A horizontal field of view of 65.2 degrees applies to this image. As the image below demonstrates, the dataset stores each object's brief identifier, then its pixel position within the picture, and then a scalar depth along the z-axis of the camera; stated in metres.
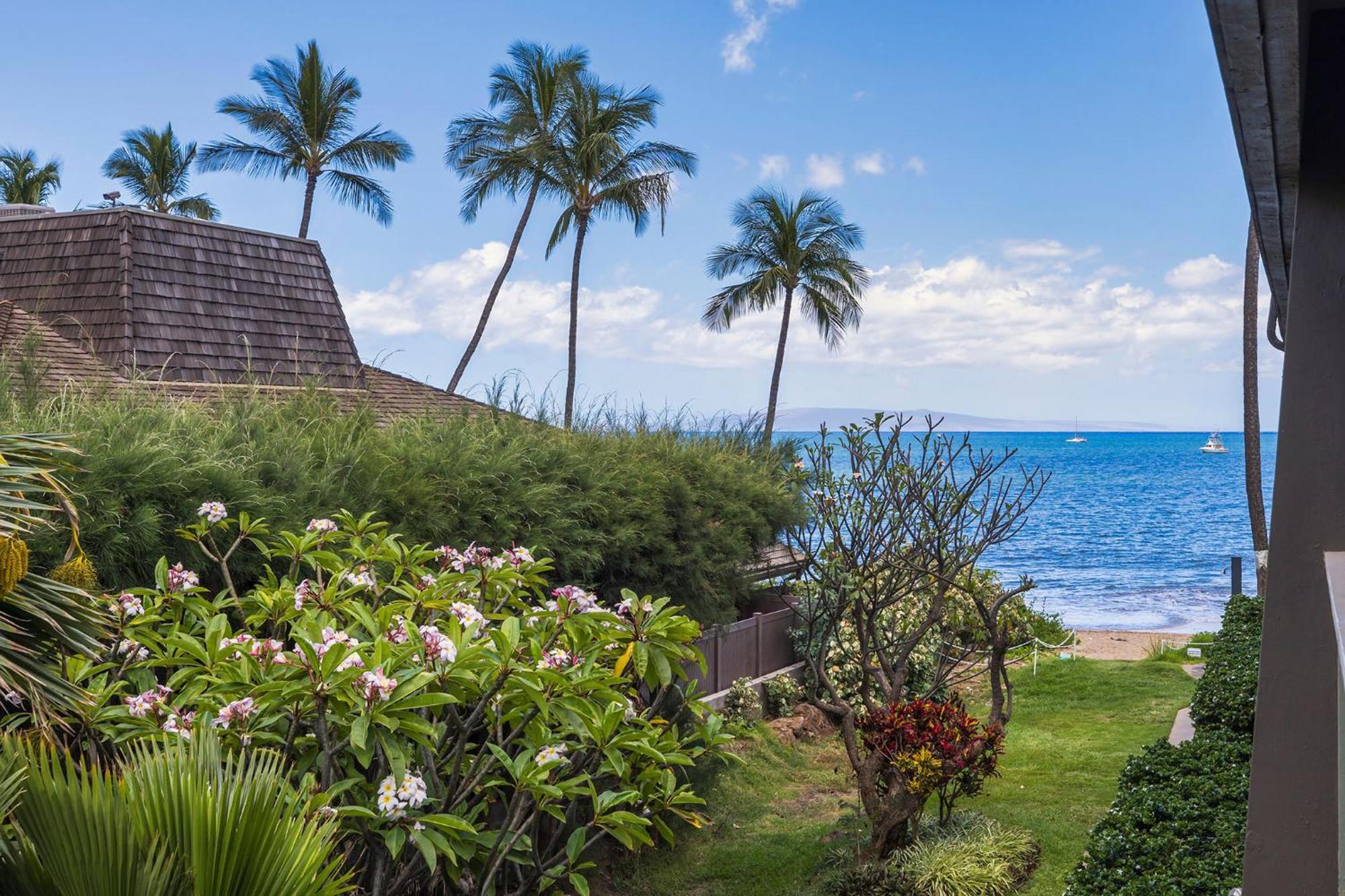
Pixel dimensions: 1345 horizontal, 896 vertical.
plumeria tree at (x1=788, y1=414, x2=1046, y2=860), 7.55
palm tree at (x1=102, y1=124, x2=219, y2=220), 42.00
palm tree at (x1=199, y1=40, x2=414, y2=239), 35.03
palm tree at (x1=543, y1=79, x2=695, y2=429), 31.83
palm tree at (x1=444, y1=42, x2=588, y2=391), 32.22
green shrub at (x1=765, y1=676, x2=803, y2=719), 12.80
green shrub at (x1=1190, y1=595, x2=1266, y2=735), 7.55
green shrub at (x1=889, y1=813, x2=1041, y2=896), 7.33
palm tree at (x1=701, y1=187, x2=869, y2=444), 34.94
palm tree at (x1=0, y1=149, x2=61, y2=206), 40.97
